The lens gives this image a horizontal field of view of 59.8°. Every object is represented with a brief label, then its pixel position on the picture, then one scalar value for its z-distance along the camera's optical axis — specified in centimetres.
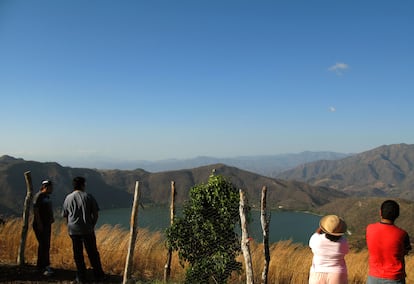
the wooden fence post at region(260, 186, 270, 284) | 611
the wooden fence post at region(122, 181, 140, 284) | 591
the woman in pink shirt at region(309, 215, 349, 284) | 384
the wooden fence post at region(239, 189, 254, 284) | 548
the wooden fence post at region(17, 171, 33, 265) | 702
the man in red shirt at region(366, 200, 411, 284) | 375
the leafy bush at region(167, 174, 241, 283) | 627
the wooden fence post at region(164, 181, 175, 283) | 698
